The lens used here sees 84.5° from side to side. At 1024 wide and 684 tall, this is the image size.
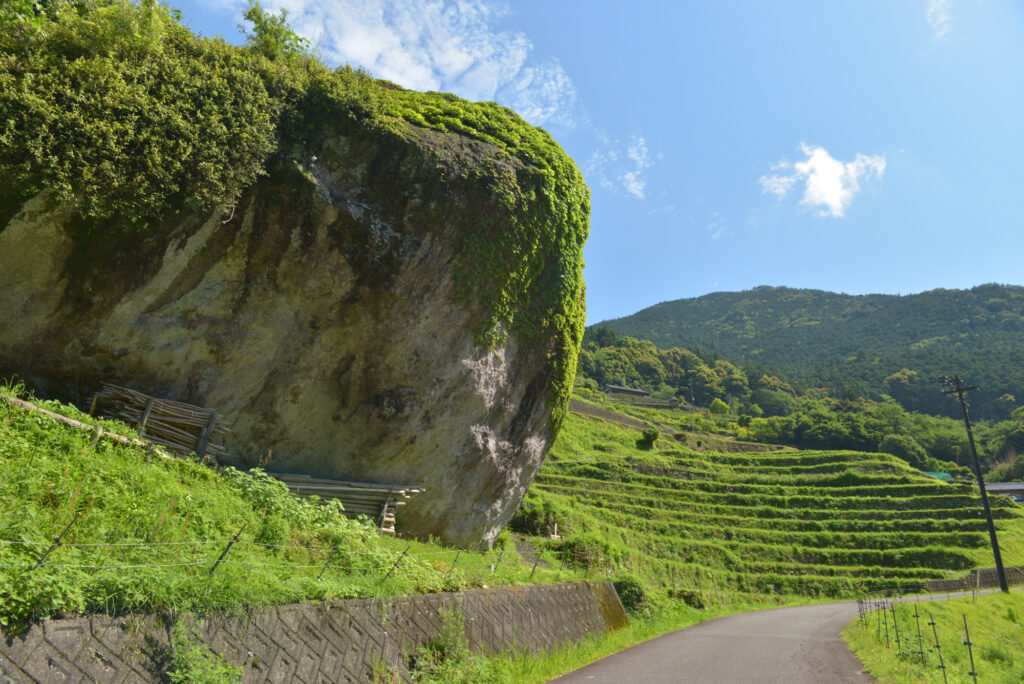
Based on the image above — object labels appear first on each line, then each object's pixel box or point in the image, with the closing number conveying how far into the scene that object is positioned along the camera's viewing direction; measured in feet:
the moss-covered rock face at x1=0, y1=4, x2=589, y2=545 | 28.37
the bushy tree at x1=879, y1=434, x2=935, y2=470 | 230.07
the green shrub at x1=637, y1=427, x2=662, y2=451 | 184.80
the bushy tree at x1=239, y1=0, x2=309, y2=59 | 37.27
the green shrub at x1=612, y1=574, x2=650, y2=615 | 56.34
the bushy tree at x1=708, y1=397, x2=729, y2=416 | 310.24
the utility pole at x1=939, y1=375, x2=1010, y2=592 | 84.07
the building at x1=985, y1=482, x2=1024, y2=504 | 201.77
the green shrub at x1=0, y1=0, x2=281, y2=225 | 25.61
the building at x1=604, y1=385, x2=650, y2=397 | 301.63
